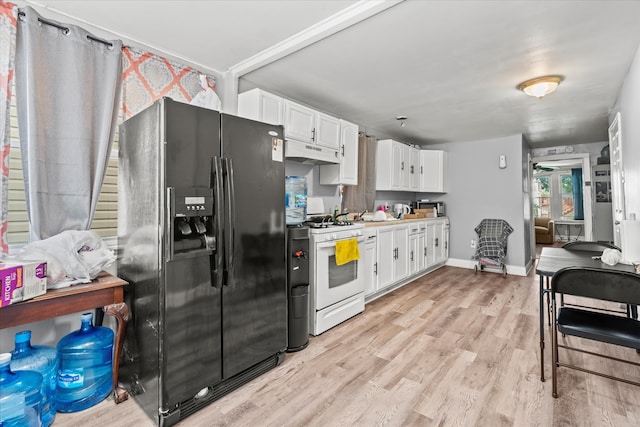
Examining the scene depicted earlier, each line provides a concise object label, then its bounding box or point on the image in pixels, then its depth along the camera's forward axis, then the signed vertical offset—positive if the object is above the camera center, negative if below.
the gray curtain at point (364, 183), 4.28 +0.47
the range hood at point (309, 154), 3.10 +0.66
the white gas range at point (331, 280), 2.81 -0.63
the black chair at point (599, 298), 1.66 -0.47
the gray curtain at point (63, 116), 1.93 +0.68
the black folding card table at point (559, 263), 1.97 -0.34
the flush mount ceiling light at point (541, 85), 3.00 +1.27
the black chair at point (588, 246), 2.69 -0.29
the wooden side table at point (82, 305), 1.56 -0.48
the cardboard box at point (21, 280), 1.47 -0.31
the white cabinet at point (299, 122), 3.08 +0.97
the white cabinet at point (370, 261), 3.61 -0.55
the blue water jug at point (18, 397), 1.53 -0.91
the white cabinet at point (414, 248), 4.57 -0.50
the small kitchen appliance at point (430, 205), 5.80 +0.18
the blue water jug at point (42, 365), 1.71 -0.84
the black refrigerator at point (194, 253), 1.71 -0.22
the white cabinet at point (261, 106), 2.83 +1.03
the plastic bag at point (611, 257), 2.04 -0.29
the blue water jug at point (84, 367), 1.83 -0.92
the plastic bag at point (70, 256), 1.77 -0.23
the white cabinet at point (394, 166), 4.84 +0.79
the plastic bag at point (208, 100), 2.20 +0.84
